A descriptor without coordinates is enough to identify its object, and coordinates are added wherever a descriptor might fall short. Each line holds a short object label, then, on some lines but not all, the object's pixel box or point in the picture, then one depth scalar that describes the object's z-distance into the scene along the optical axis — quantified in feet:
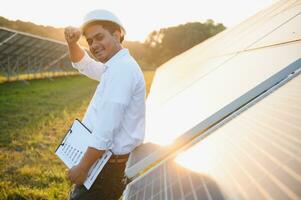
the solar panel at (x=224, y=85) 6.06
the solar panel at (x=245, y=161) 3.47
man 6.21
